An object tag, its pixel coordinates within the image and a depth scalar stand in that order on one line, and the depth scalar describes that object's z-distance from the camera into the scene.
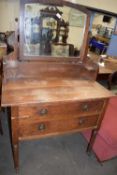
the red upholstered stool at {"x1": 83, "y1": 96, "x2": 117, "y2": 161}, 1.51
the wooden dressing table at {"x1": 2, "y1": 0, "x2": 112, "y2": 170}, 1.12
